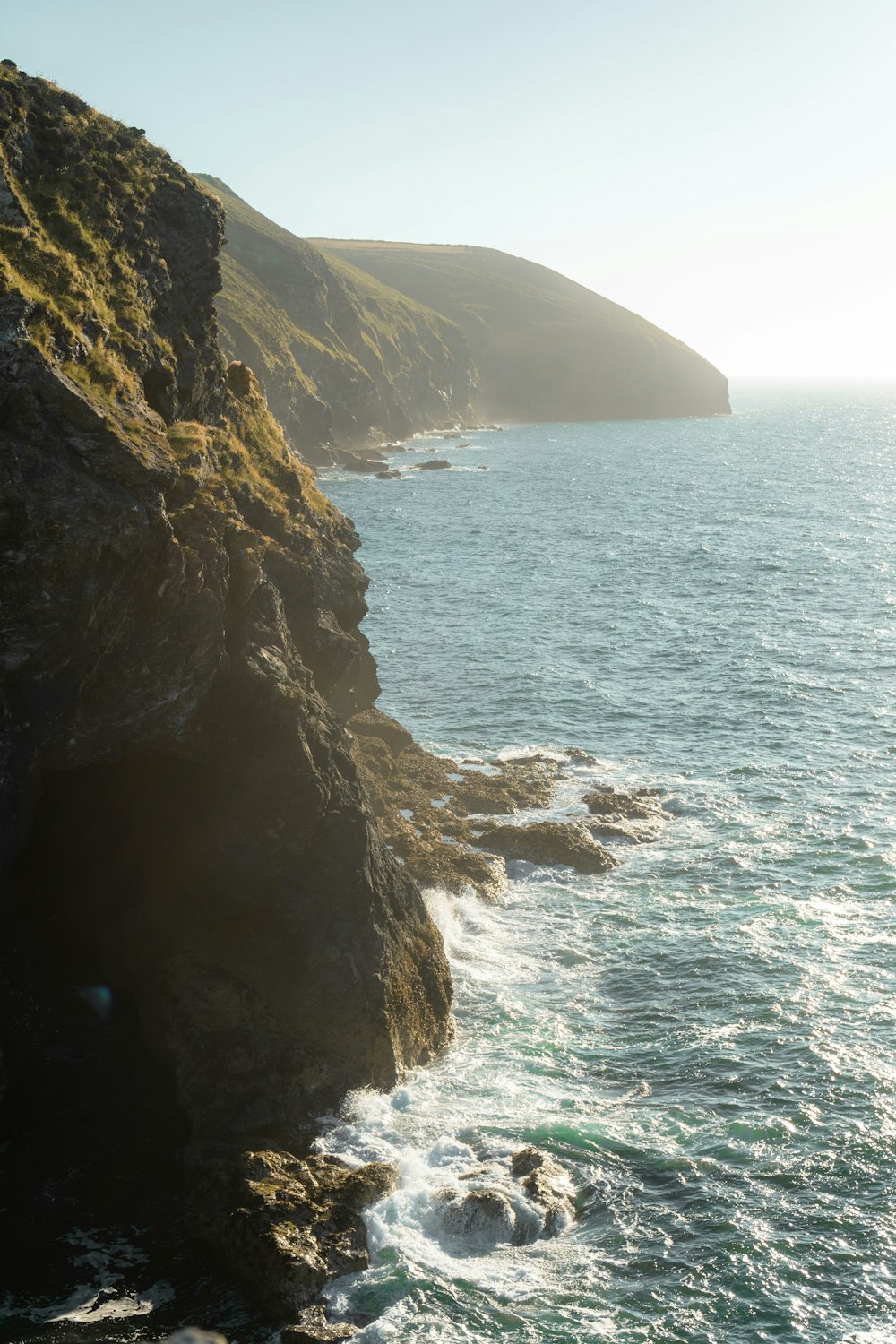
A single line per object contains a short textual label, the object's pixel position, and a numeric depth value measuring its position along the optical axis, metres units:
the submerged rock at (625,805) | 45.94
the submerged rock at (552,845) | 42.03
